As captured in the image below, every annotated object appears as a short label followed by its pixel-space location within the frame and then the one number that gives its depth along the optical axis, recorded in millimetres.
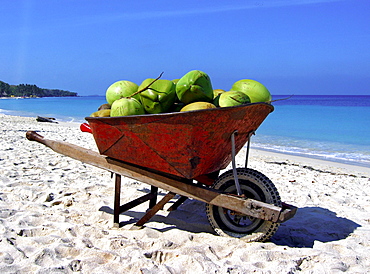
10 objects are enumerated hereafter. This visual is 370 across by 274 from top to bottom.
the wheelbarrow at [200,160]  2246
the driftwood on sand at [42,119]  17630
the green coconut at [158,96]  2568
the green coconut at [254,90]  2609
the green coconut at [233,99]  2379
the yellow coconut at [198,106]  2336
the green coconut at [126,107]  2520
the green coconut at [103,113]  2809
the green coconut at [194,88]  2480
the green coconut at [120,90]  2762
